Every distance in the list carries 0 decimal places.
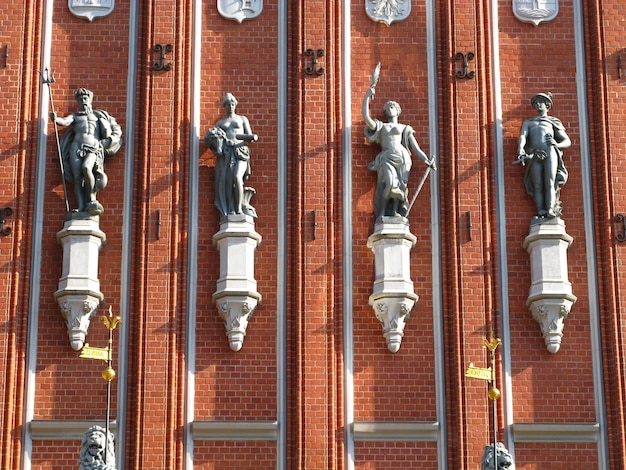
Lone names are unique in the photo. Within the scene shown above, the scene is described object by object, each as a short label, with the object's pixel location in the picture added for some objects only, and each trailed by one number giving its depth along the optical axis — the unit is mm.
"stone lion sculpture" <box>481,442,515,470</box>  19438
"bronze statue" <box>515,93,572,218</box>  21750
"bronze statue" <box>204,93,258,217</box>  21641
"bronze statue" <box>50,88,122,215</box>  21594
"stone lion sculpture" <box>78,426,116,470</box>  19172
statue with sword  21719
